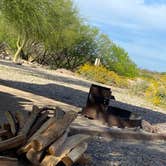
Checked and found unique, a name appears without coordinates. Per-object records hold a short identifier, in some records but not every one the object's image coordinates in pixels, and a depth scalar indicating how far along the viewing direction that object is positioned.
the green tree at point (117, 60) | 25.75
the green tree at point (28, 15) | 9.91
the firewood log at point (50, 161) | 3.93
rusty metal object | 7.42
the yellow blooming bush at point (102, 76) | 20.61
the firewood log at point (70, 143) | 4.09
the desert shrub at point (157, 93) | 14.80
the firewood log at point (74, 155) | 4.00
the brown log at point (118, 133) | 6.07
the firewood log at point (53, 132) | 3.99
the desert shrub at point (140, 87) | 18.28
